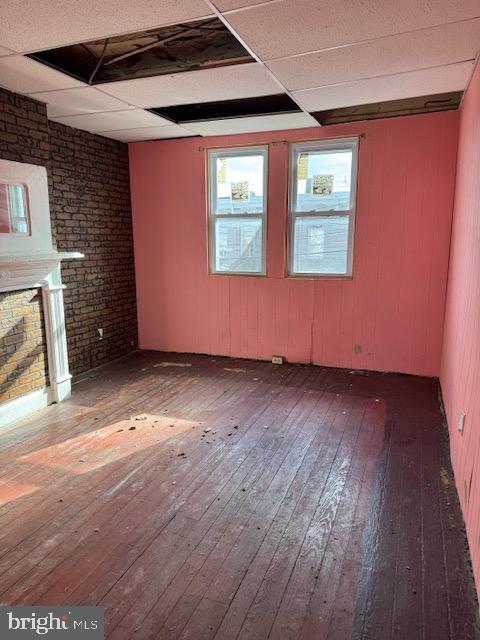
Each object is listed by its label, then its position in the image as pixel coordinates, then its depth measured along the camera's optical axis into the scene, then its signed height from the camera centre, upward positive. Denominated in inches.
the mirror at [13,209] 128.0 +8.6
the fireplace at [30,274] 129.1 -11.9
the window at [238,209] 190.5 +12.9
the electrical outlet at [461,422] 95.5 -42.0
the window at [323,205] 177.0 +13.9
